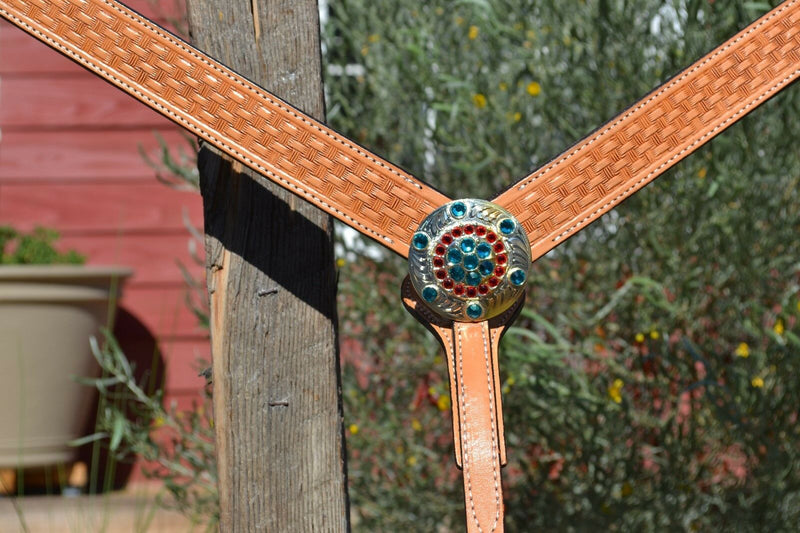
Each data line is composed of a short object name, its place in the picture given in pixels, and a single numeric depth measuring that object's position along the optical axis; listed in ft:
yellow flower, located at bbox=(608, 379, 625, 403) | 7.72
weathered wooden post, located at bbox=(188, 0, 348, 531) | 4.11
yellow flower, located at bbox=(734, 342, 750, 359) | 7.59
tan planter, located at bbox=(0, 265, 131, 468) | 11.46
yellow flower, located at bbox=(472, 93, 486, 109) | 8.07
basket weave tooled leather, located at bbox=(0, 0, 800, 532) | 3.71
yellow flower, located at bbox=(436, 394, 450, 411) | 8.24
